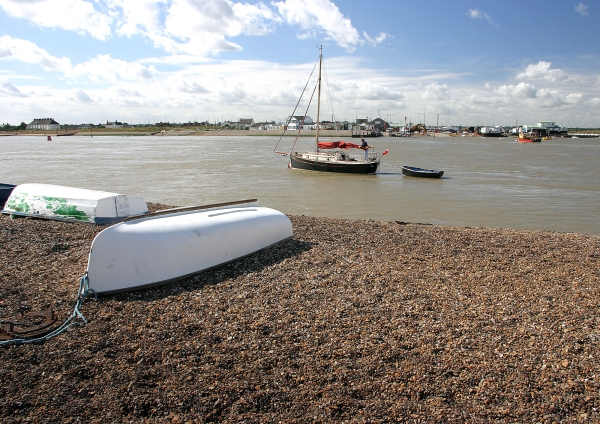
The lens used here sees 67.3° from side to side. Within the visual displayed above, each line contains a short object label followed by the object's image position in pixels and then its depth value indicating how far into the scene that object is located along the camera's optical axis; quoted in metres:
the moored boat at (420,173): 26.28
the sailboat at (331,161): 28.52
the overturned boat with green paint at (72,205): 10.12
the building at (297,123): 143.12
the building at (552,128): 126.43
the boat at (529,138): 93.25
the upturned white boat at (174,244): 5.72
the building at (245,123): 172.00
